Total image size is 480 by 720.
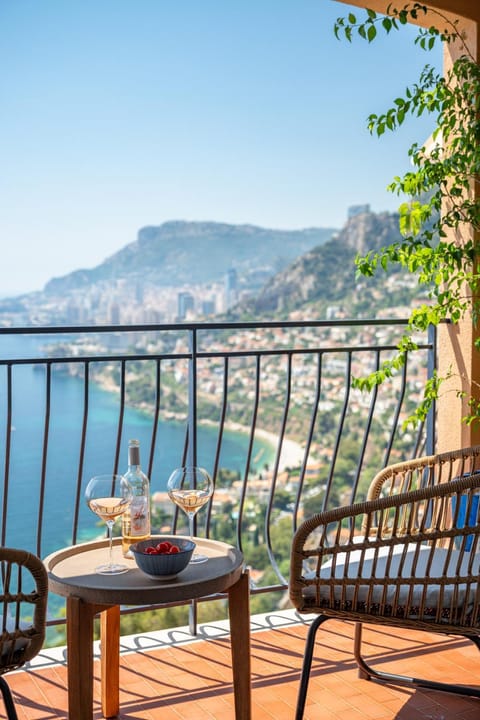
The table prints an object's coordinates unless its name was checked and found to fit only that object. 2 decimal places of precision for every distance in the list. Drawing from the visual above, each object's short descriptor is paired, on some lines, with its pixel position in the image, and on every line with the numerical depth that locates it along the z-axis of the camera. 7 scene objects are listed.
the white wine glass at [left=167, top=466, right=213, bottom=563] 2.38
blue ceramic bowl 2.08
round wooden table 2.03
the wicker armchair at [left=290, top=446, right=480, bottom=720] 2.22
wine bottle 2.33
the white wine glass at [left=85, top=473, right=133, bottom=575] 2.24
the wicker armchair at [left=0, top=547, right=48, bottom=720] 1.92
